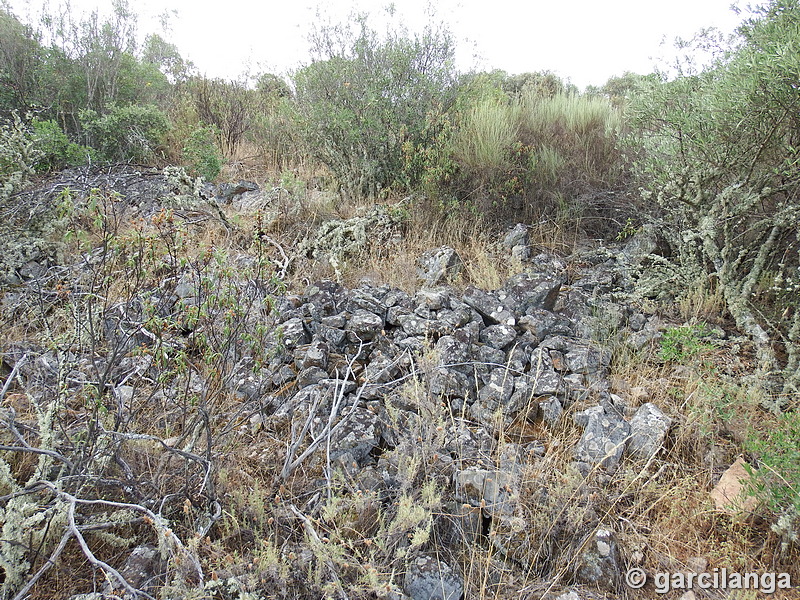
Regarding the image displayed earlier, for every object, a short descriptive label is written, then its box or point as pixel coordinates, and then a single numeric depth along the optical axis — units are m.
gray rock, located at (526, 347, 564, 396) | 3.00
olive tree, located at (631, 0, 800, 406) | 3.18
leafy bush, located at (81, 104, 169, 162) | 6.36
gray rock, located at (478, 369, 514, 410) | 2.94
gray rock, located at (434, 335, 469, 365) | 3.11
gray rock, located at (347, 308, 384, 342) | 3.40
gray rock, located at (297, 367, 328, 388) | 3.03
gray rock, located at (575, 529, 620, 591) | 2.03
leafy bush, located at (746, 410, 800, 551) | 2.02
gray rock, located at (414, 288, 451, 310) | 3.63
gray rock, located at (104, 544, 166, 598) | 1.81
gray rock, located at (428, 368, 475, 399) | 2.87
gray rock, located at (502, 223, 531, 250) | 4.67
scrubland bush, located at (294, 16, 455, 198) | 5.45
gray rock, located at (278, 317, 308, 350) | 3.32
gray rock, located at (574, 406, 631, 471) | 2.53
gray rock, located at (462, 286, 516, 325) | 3.61
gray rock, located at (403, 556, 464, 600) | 1.91
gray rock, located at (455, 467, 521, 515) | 2.18
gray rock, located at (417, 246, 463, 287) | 4.23
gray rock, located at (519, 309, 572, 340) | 3.53
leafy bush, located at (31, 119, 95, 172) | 5.39
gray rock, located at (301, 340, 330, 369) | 3.11
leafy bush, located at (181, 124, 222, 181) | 5.98
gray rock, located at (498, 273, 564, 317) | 3.74
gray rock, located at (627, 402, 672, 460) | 2.62
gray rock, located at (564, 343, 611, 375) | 3.20
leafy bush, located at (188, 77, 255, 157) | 7.68
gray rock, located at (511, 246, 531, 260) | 4.46
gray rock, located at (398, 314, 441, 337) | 3.39
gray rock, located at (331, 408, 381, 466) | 2.55
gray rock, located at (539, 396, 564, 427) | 2.86
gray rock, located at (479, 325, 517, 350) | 3.39
